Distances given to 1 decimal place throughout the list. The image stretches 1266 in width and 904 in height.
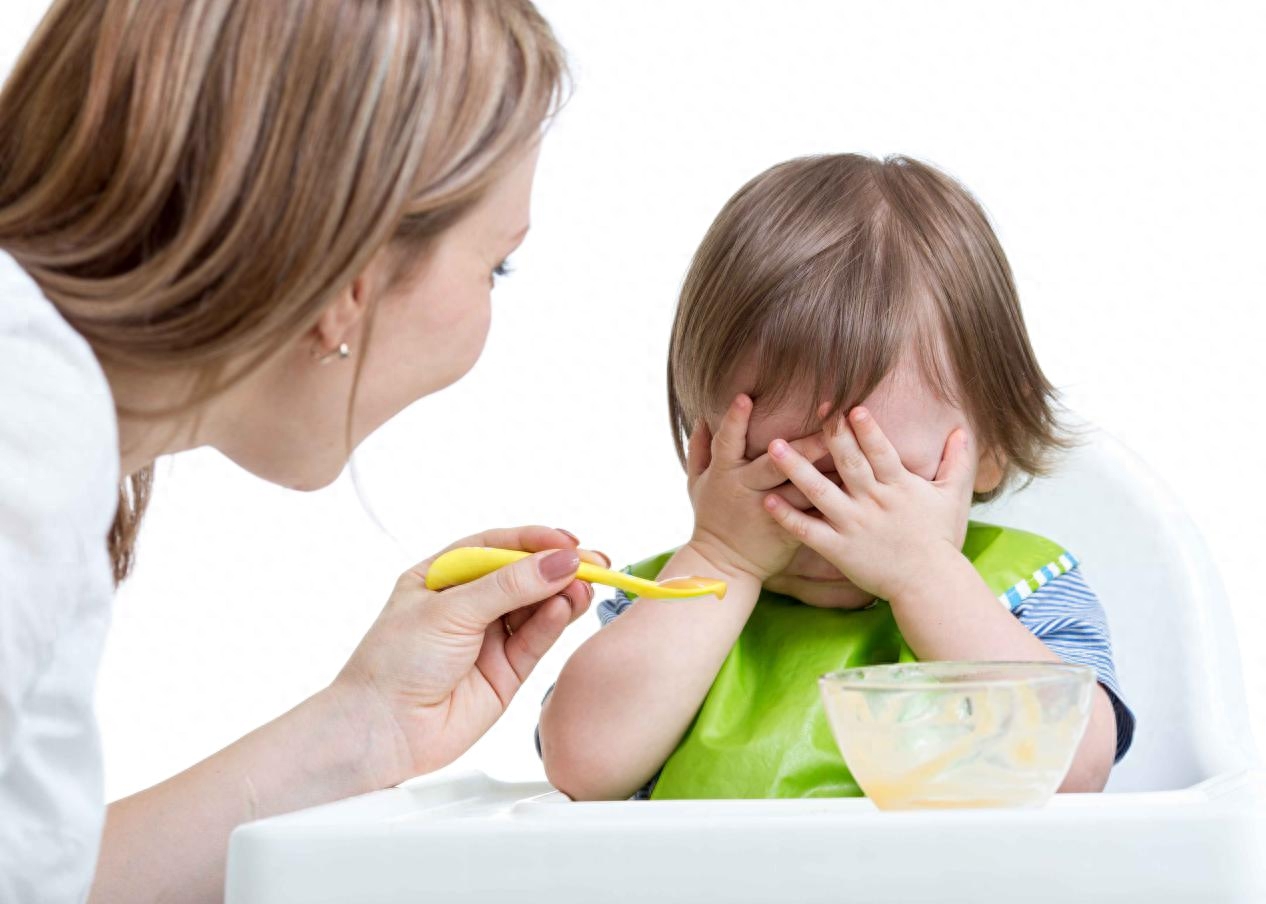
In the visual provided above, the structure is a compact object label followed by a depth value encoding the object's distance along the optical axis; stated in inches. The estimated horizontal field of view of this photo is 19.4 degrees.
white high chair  54.5
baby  64.6
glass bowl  56.6
